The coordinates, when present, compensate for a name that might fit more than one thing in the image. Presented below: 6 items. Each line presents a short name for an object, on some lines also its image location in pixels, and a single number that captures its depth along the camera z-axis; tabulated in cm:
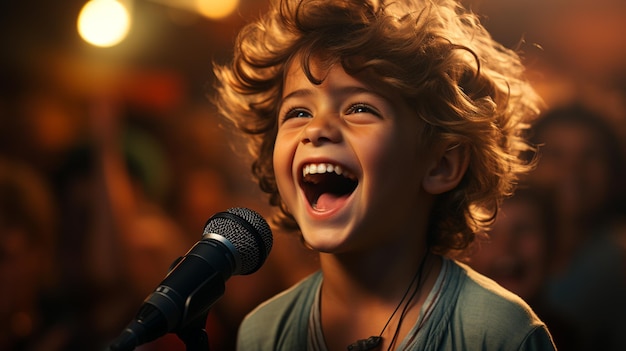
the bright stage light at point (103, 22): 193
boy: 92
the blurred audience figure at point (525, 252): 151
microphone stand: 79
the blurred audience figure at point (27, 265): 190
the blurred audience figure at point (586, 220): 151
